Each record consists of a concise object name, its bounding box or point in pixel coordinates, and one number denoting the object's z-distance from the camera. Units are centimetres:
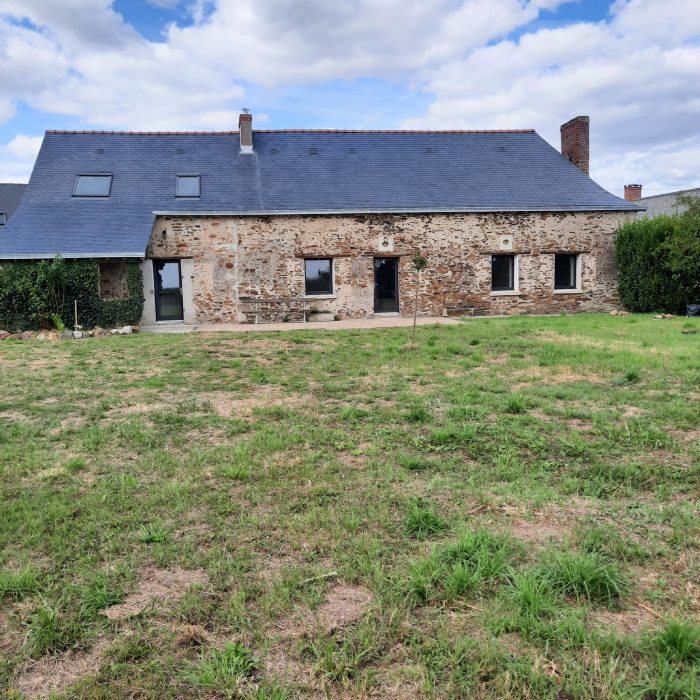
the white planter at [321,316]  1742
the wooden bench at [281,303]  1716
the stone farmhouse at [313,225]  1677
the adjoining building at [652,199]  3183
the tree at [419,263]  1069
